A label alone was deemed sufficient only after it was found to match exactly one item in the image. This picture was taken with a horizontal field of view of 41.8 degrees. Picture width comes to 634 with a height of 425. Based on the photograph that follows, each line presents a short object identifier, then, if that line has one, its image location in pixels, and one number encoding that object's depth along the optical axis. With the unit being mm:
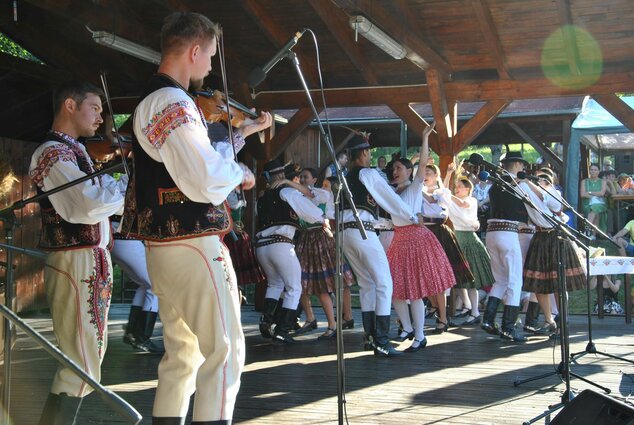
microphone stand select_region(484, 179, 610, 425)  4539
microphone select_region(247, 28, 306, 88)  3672
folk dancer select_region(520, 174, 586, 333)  7496
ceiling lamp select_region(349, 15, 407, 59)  7270
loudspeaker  3256
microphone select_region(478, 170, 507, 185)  4488
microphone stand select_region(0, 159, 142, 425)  1930
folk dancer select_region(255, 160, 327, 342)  7336
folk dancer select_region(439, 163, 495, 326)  8484
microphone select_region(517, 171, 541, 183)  4996
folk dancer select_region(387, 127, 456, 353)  6852
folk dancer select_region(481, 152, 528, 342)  7402
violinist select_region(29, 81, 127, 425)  3568
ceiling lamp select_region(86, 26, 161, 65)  7598
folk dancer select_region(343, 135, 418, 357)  6461
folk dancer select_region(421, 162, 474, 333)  8055
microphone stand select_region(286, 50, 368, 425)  3646
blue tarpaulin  11727
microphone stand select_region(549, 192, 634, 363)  5719
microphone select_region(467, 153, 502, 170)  4672
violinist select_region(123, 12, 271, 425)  2742
